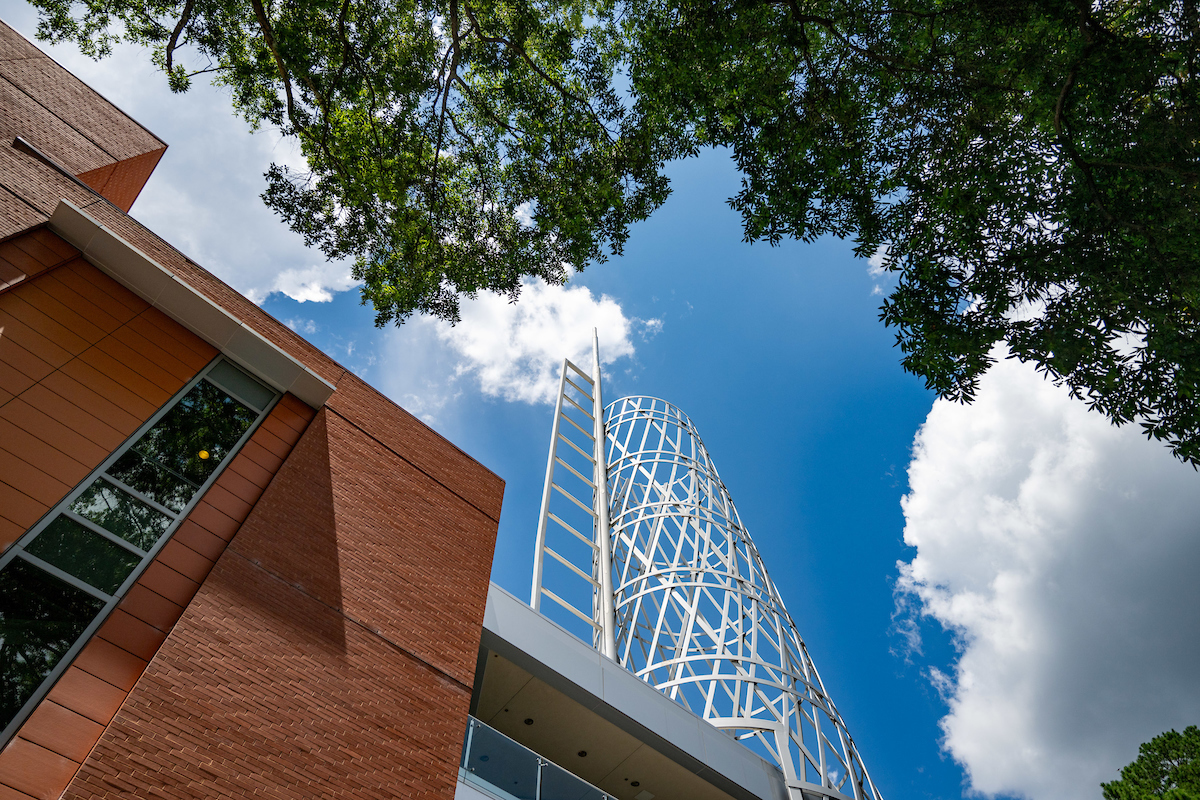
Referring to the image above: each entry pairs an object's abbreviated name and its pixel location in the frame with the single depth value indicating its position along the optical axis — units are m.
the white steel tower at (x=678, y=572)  15.34
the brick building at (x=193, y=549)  6.23
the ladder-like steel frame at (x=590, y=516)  18.53
